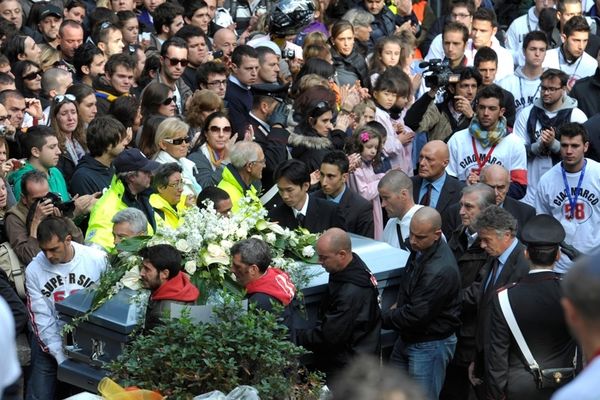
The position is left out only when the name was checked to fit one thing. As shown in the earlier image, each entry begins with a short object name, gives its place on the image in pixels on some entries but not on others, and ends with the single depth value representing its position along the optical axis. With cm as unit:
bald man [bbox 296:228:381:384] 1590
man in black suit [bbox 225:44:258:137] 2336
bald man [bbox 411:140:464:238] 1983
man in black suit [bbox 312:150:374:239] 1950
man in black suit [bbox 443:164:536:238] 1930
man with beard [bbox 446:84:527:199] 2175
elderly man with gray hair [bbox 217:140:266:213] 1922
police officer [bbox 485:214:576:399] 1502
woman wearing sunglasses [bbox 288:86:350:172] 2103
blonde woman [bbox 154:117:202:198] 1977
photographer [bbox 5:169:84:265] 1770
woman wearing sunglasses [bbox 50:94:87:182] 2055
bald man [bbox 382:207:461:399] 1652
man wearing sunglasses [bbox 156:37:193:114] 2366
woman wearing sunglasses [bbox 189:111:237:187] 2048
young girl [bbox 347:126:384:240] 2128
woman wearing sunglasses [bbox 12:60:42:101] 2270
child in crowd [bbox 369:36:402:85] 2634
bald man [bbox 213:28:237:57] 2662
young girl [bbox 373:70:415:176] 2305
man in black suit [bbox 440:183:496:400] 1730
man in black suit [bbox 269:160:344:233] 1862
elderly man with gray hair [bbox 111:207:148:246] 1705
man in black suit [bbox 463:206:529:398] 1628
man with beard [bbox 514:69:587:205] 2337
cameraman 2381
